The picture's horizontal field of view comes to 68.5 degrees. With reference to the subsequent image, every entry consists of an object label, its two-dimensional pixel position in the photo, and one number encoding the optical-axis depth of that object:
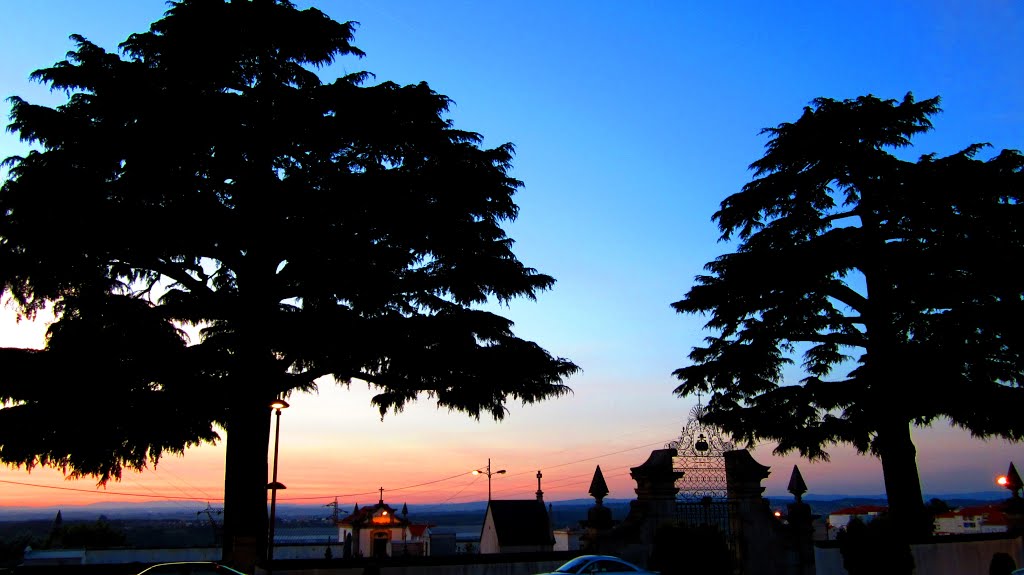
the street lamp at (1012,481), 24.20
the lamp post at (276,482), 17.52
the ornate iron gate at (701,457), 22.25
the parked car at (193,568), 14.89
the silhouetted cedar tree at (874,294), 19.59
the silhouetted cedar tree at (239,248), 15.04
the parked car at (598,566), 16.81
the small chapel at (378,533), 57.34
